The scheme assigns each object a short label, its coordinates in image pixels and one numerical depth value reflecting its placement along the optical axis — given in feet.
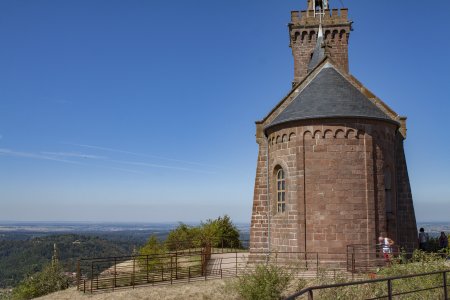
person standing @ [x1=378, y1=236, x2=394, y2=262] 55.23
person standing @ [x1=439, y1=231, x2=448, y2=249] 71.97
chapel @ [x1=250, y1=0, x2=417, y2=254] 58.03
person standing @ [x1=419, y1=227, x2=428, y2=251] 73.20
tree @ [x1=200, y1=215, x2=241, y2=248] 102.56
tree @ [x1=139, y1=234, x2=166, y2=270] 73.32
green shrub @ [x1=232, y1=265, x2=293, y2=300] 42.65
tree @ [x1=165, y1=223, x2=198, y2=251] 95.91
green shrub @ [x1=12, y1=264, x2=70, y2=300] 67.31
